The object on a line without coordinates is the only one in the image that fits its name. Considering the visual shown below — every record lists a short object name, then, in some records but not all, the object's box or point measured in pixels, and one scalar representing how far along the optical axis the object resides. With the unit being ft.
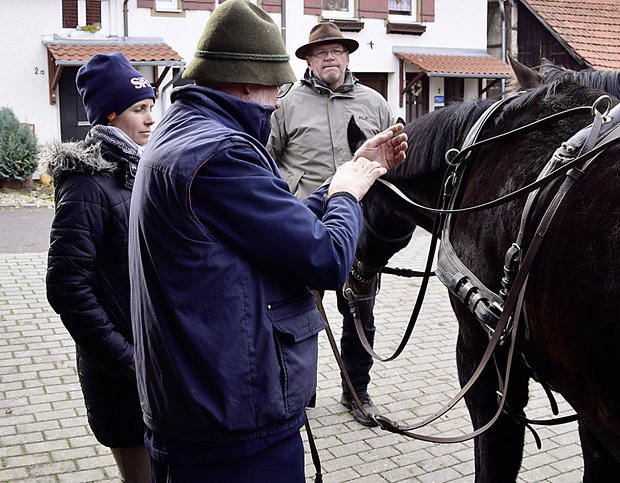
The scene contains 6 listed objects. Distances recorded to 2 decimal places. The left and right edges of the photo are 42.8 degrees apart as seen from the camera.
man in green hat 6.29
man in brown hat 15.57
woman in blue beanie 8.93
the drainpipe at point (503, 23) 64.69
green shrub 46.44
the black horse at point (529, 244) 7.07
